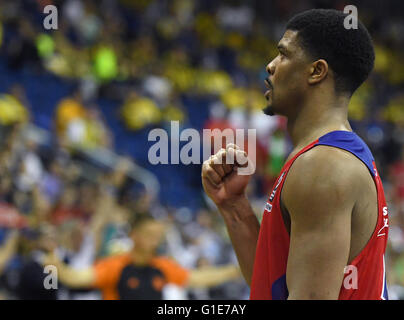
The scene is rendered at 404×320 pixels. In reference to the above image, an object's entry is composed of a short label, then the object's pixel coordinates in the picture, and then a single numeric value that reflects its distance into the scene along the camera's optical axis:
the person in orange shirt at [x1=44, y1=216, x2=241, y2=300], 9.80
